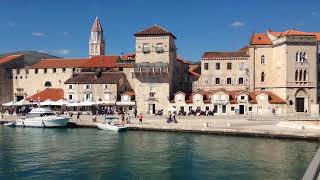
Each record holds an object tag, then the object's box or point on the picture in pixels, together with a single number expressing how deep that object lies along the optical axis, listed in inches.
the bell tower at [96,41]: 4232.3
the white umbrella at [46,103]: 2469.9
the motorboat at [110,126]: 1872.5
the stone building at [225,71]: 2461.9
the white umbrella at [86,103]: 2421.5
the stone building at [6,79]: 3016.7
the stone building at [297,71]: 2266.2
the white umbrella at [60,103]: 2458.5
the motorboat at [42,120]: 2089.1
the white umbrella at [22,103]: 2593.5
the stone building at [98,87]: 2566.4
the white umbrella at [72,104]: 2439.7
